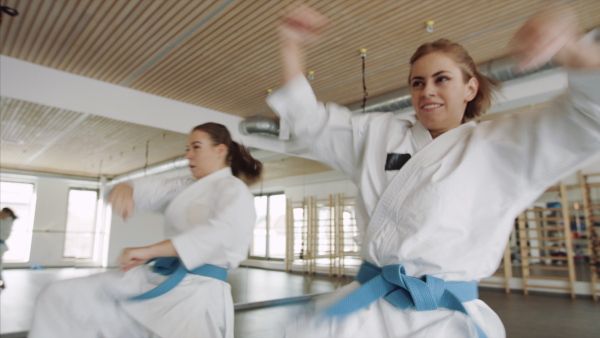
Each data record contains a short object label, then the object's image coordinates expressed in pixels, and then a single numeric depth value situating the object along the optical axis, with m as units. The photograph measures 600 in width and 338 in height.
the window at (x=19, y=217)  4.30
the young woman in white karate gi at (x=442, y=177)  0.73
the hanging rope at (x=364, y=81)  4.16
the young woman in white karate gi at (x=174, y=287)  1.45
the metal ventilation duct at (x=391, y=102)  4.23
